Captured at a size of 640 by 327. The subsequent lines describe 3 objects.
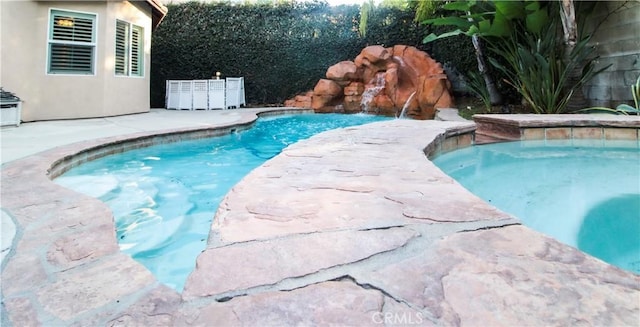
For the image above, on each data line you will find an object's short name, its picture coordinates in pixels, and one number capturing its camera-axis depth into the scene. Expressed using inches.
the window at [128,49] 331.9
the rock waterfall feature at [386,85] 411.5
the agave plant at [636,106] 200.4
